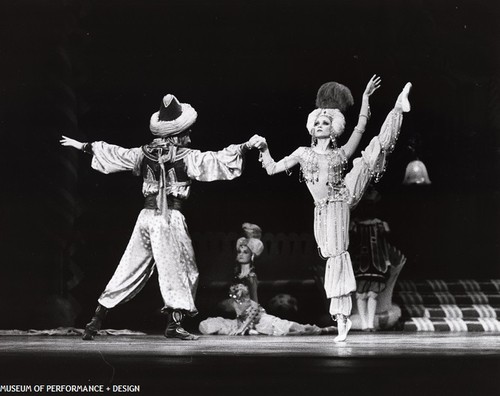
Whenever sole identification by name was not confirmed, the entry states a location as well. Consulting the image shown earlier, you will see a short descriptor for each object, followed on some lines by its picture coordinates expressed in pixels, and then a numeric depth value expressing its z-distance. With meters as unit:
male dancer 13.29
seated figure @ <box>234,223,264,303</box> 14.98
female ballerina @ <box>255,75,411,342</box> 13.07
